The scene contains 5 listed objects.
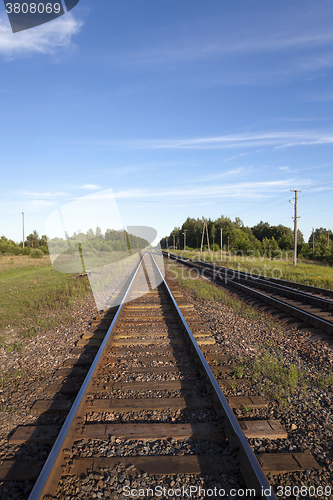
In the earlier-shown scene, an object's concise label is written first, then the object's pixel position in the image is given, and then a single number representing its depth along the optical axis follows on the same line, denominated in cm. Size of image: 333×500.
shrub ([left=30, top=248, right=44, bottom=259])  4391
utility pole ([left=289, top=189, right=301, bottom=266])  3091
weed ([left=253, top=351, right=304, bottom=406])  355
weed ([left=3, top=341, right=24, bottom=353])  518
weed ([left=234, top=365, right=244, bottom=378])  393
